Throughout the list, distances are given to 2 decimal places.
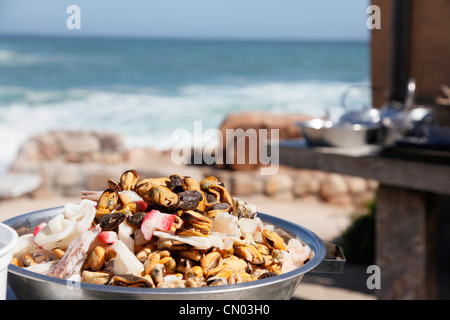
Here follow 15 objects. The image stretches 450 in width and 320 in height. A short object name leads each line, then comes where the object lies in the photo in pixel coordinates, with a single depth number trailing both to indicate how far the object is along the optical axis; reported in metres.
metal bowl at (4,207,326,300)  0.59
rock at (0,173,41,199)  7.29
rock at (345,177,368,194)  6.76
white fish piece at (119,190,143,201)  0.78
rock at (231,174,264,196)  6.52
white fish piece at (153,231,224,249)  0.68
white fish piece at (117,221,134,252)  0.71
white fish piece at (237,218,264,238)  0.82
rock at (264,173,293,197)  6.64
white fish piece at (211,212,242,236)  0.75
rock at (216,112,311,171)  7.05
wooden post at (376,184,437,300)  2.44
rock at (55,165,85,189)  7.18
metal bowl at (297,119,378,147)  2.54
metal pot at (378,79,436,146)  2.54
